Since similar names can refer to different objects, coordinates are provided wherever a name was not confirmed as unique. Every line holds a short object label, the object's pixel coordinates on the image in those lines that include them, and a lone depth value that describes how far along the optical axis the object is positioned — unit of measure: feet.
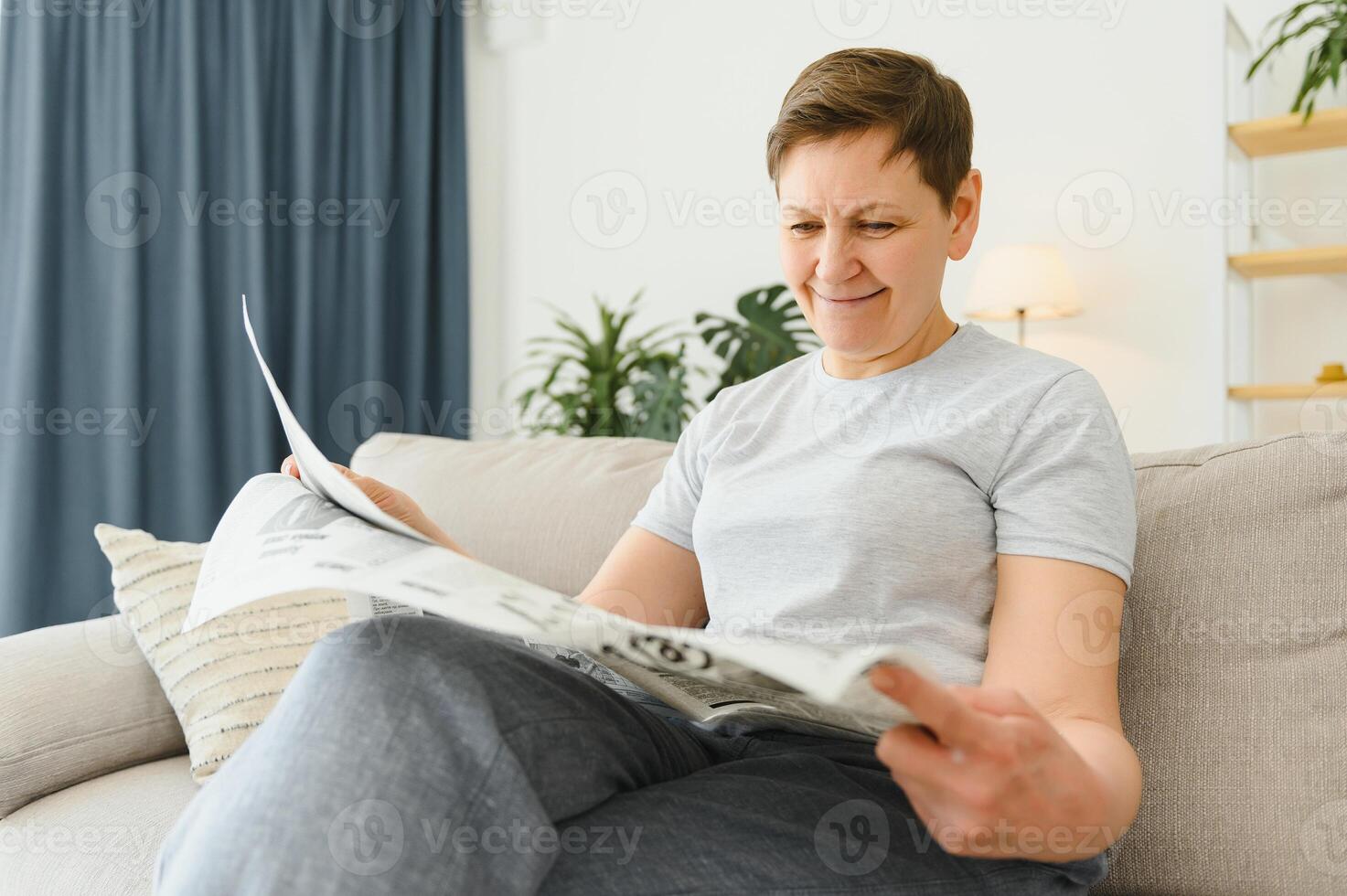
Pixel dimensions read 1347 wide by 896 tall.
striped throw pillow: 4.38
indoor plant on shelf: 6.92
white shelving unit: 7.26
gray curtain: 9.15
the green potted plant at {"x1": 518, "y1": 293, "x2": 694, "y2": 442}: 9.35
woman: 2.02
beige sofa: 3.01
